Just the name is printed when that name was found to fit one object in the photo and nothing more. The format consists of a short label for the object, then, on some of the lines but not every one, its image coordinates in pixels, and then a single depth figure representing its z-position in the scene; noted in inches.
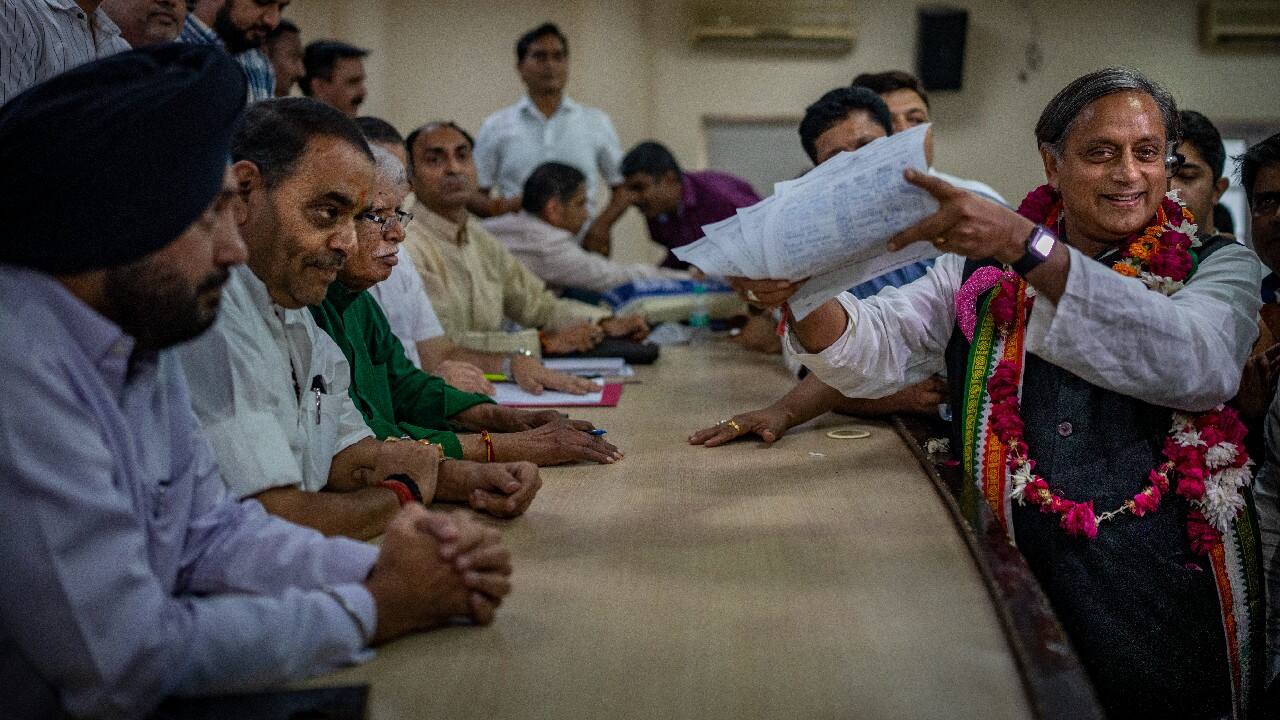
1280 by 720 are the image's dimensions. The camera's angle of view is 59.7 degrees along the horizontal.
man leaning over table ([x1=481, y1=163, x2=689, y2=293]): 208.4
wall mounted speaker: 308.7
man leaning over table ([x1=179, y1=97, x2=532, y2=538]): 63.5
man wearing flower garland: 71.4
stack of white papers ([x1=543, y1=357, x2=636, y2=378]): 140.0
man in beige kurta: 154.6
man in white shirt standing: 253.6
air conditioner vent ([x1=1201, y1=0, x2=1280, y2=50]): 308.3
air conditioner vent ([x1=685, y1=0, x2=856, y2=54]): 311.1
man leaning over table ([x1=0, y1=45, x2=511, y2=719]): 44.7
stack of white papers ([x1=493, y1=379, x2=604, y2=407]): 118.6
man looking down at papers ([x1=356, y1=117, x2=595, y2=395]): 124.9
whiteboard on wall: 326.6
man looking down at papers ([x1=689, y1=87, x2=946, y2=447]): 98.3
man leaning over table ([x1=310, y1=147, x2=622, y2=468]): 78.5
